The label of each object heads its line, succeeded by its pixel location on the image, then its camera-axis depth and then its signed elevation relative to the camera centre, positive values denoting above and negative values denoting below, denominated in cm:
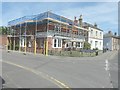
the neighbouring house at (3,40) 1911 +84
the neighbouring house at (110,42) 3213 +71
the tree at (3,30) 2096 +334
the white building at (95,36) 2398 +219
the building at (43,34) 1599 +191
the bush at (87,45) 2161 -26
